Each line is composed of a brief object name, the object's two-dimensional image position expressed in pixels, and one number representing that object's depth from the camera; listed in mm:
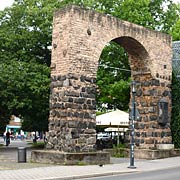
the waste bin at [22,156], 19125
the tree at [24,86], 29688
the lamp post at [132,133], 18047
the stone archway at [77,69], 19031
